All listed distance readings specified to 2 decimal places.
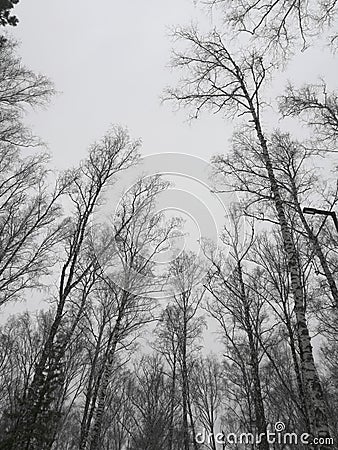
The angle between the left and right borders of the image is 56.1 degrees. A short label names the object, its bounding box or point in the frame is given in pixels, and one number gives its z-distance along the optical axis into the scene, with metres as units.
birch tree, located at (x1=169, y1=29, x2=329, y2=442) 5.15
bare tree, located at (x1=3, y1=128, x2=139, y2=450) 7.89
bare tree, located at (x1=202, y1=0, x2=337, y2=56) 5.50
